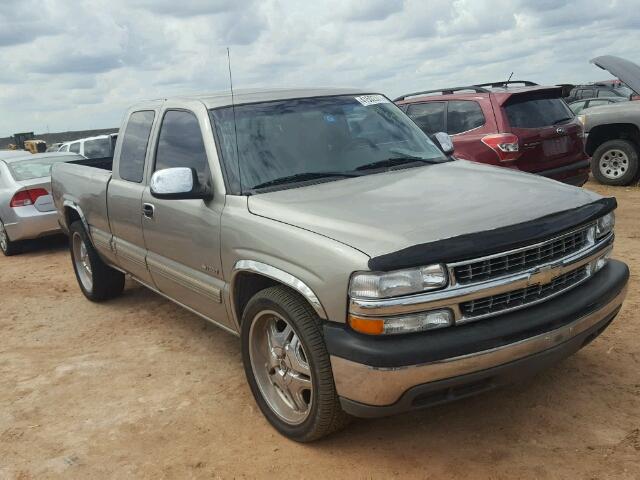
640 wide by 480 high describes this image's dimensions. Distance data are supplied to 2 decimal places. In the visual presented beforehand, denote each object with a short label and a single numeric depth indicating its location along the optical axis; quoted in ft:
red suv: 26.00
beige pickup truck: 9.05
